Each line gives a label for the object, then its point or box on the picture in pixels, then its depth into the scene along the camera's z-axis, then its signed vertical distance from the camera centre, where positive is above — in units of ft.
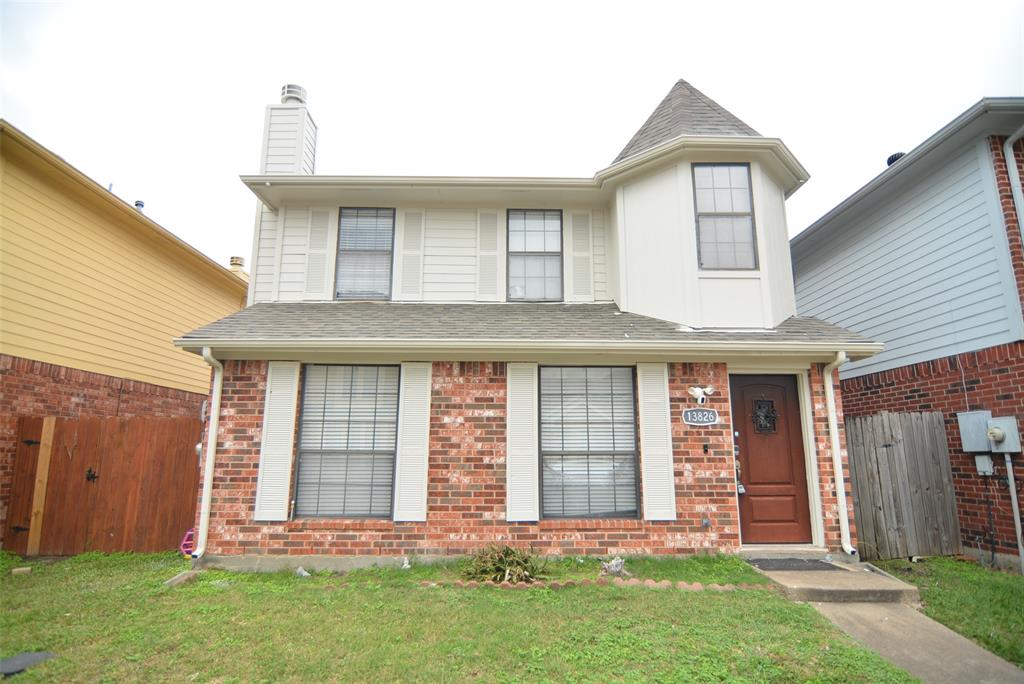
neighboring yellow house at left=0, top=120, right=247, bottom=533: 22.91 +7.83
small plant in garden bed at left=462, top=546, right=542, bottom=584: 17.04 -3.85
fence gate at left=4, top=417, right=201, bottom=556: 22.31 -1.52
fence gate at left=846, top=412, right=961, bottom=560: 20.77 -1.39
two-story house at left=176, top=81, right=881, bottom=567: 19.56 +1.73
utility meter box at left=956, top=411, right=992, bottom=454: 19.65 +0.84
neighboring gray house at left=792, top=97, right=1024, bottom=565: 19.65 +7.35
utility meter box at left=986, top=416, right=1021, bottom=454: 18.83 +0.61
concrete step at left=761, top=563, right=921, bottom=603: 15.53 -4.10
